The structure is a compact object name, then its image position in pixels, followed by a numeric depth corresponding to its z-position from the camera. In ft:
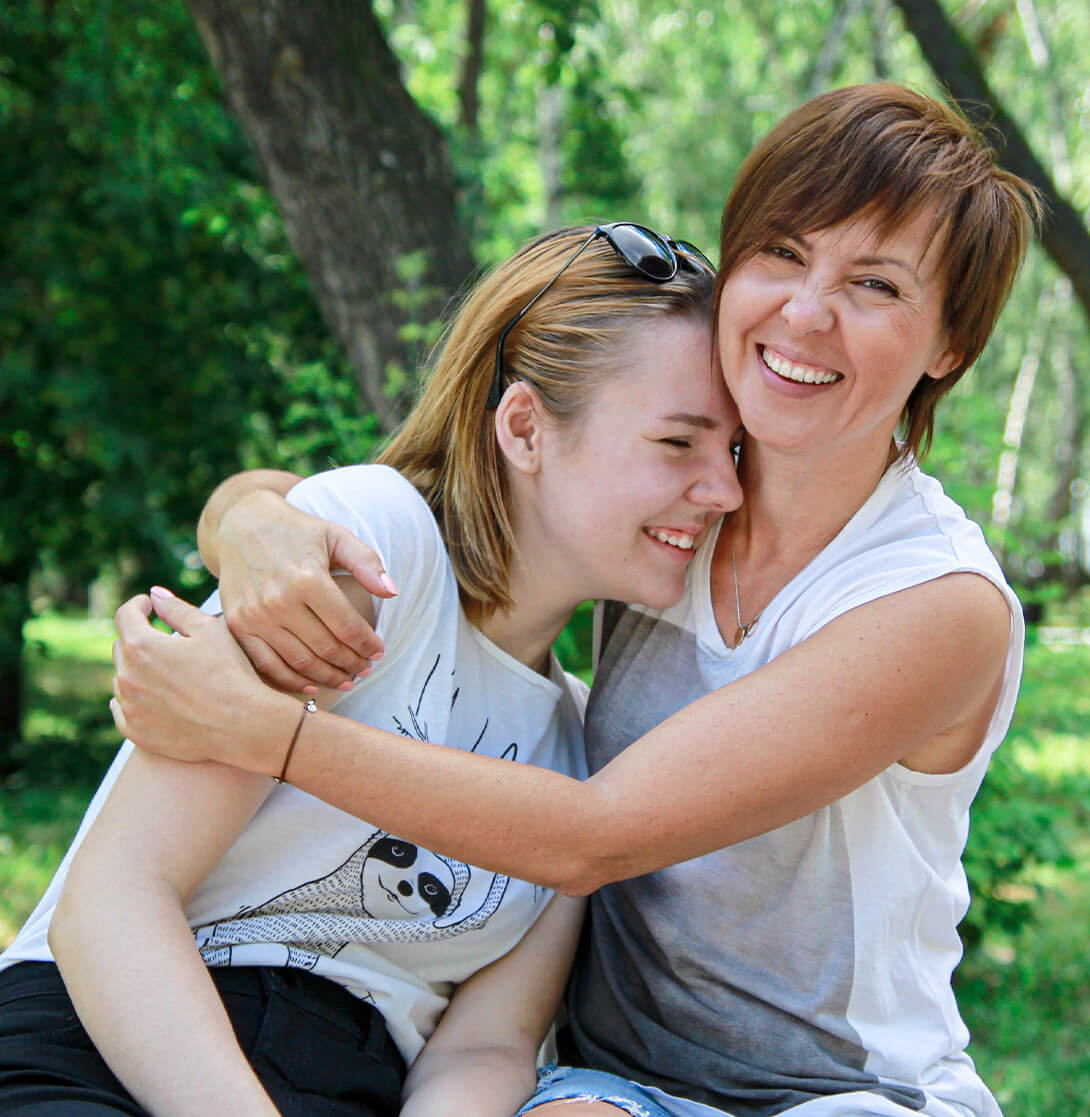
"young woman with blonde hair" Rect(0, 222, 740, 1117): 5.82
